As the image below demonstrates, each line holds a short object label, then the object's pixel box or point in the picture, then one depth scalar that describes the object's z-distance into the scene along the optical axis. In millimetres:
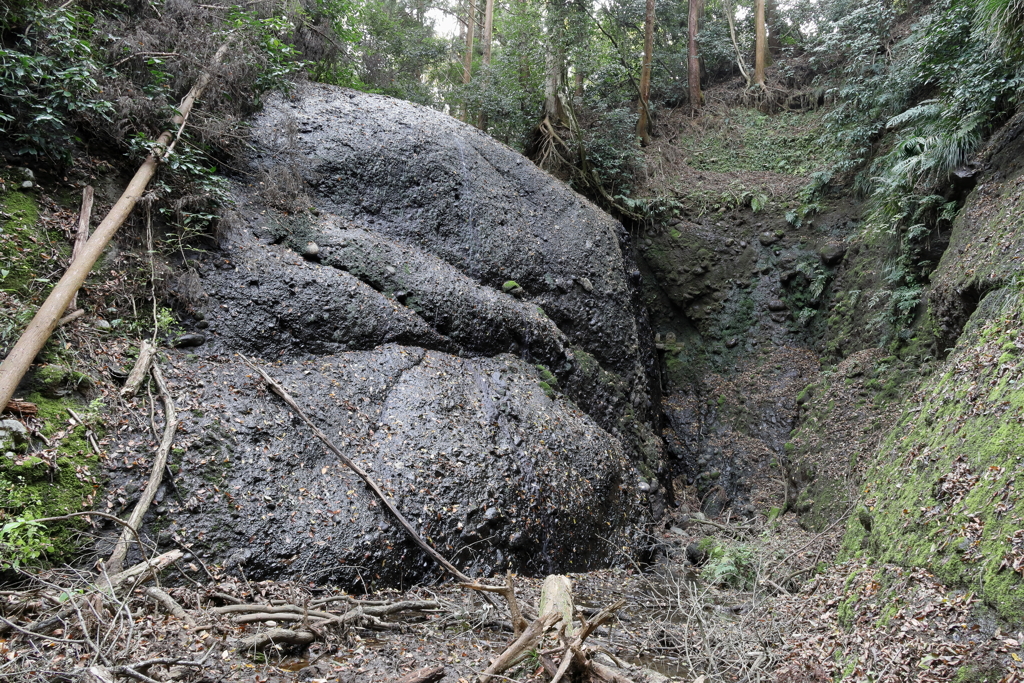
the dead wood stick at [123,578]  3332
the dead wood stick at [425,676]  3402
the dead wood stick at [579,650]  3412
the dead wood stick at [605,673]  3572
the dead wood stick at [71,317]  5216
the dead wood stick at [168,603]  3885
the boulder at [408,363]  5418
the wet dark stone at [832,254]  12148
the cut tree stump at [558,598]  4257
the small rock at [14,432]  4202
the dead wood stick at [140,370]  5273
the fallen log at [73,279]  4551
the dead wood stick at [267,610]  4102
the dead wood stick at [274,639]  3740
